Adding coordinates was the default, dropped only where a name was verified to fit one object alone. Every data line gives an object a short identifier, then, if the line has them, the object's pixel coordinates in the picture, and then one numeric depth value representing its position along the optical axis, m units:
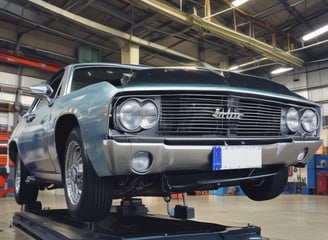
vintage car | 1.77
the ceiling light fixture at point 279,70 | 13.34
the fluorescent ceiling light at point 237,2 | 8.03
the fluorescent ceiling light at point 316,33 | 9.04
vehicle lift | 2.25
